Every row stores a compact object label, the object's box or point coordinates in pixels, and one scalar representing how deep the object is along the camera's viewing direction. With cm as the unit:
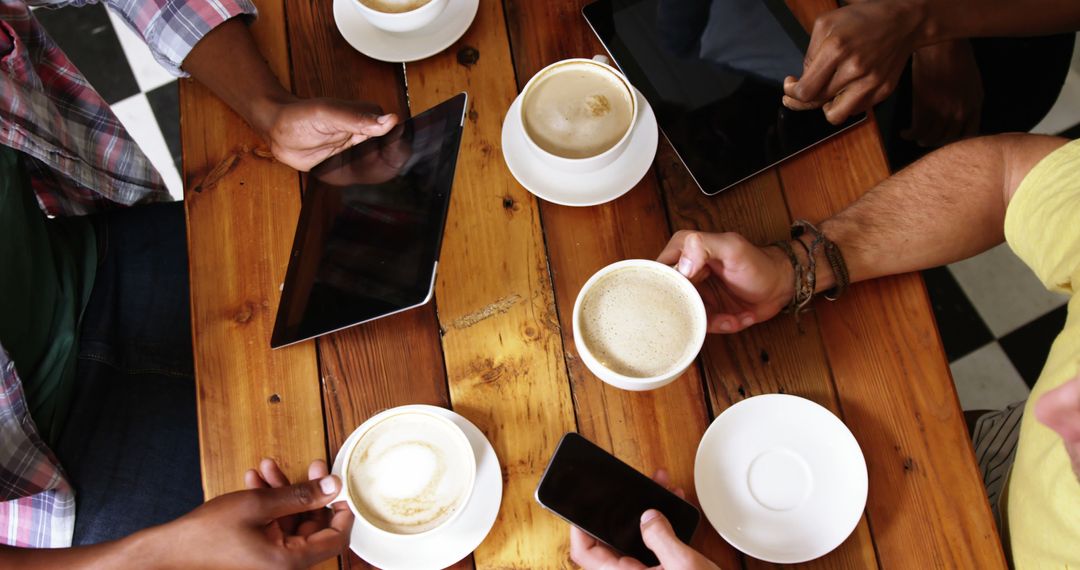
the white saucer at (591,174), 102
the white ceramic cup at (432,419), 85
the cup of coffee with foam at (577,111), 98
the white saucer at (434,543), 90
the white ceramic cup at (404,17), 105
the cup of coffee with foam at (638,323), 88
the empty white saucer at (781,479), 89
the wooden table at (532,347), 92
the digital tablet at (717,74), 105
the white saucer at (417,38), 111
